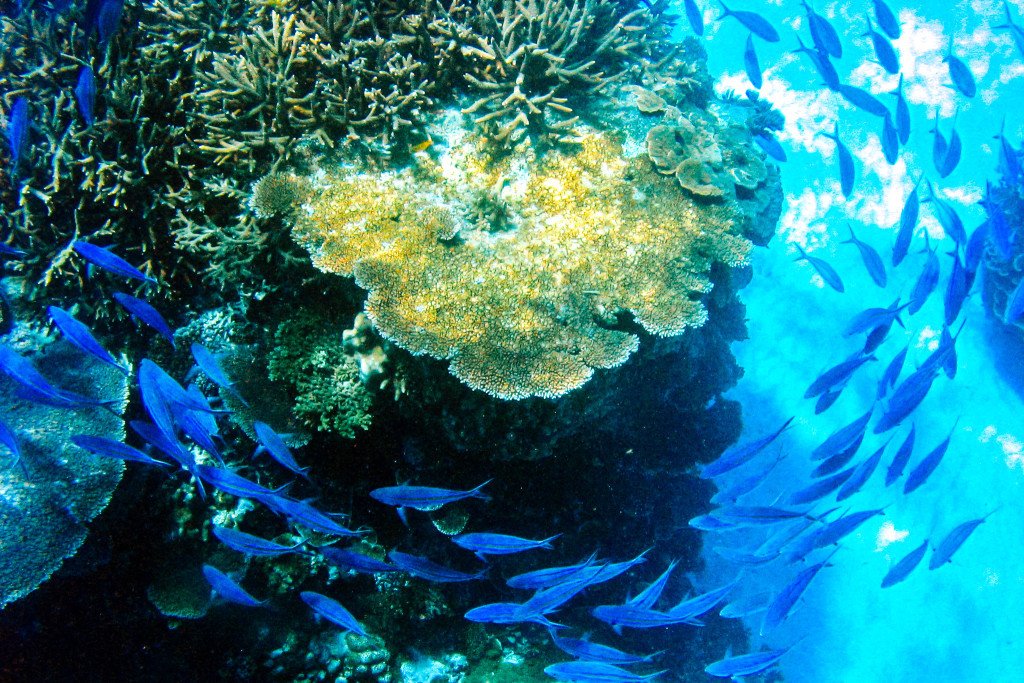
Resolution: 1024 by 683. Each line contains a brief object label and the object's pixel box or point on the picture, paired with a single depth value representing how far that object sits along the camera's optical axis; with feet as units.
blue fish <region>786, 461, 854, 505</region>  17.74
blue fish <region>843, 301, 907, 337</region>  17.61
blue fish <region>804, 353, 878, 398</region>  17.74
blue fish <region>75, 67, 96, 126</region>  11.68
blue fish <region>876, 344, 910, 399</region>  18.66
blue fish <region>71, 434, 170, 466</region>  10.86
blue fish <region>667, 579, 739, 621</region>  13.60
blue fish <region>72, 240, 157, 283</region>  10.48
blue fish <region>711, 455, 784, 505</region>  16.30
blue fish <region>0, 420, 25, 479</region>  10.50
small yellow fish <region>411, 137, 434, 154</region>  13.75
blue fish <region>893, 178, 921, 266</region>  18.21
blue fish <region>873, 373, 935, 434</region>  17.17
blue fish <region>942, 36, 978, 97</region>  23.22
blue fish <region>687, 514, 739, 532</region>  15.42
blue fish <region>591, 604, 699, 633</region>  13.12
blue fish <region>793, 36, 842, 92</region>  21.89
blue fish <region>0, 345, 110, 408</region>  10.26
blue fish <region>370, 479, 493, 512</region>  11.25
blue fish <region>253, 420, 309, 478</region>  10.52
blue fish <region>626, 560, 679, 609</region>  13.47
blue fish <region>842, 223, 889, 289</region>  19.54
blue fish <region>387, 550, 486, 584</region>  11.85
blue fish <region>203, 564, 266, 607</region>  11.06
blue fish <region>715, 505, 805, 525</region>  15.58
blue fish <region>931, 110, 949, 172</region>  21.47
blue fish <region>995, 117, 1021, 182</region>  23.89
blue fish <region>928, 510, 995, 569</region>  19.26
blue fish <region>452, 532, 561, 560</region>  11.68
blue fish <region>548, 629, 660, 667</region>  13.59
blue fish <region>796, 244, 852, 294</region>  19.80
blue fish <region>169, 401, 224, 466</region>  10.48
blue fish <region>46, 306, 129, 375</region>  10.37
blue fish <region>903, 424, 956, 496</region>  17.85
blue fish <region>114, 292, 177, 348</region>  10.54
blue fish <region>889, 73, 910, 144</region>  21.03
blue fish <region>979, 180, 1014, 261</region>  18.15
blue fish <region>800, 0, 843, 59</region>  21.16
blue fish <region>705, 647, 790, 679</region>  15.29
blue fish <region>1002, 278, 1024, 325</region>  18.21
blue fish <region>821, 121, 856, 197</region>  21.20
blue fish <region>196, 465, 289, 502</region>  10.45
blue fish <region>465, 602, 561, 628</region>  12.28
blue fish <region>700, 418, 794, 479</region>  14.20
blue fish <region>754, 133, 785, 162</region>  19.88
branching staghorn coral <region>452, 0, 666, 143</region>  14.05
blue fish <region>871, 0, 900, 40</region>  23.15
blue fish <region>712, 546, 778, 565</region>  17.60
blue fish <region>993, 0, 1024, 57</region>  24.87
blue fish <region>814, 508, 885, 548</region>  16.89
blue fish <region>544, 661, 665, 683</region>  13.07
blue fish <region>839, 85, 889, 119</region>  22.48
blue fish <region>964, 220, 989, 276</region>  17.36
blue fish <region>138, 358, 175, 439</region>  10.61
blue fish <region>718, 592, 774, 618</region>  19.39
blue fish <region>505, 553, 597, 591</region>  12.21
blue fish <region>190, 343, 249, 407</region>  10.82
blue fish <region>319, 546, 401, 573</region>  11.23
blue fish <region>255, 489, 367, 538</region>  10.68
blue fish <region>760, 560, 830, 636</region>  15.79
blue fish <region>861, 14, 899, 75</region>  22.67
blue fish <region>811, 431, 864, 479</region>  18.19
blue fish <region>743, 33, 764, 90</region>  23.43
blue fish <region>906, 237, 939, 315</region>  17.31
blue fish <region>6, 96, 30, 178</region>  11.28
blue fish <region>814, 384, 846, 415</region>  19.44
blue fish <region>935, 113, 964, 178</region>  21.12
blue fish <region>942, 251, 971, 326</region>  17.33
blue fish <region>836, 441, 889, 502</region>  18.03
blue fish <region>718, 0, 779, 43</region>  21.34
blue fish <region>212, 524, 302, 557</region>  11.17
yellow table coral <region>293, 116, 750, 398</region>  11.13
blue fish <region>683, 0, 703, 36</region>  23.08
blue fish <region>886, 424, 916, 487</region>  18.03
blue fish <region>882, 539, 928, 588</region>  19.45
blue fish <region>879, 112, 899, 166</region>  20.80
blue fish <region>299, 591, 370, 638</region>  11.77
